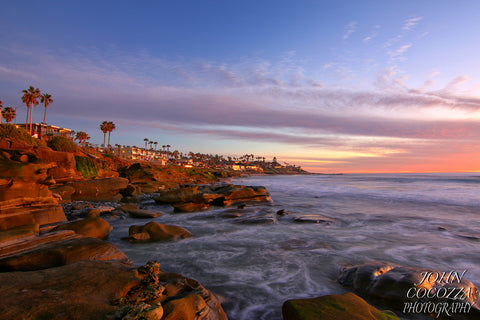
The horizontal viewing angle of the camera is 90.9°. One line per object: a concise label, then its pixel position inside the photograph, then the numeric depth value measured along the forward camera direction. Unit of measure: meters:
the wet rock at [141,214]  15.91
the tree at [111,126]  90.94
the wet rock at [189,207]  19.62
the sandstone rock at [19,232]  6.34
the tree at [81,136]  94.42
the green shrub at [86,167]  29.95
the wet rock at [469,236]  11.63
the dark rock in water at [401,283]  5.31
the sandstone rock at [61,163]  21.01
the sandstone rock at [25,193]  9.60
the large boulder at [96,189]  21.67
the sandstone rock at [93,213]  14.82
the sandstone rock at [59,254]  5.05
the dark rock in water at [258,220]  14.68
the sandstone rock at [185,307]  3.58
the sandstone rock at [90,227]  9.10
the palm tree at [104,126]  90.62
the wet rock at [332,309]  4.04
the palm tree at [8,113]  67.00
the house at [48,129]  73.38
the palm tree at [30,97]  59.25
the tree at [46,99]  62.25
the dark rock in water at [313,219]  15.02
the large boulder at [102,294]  3.20
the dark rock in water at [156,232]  10.42
